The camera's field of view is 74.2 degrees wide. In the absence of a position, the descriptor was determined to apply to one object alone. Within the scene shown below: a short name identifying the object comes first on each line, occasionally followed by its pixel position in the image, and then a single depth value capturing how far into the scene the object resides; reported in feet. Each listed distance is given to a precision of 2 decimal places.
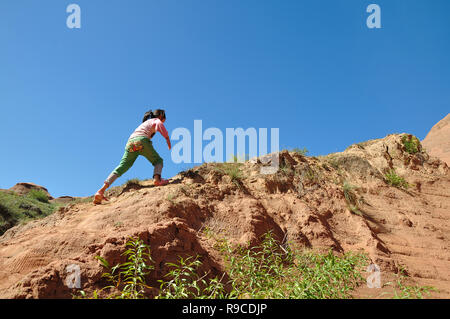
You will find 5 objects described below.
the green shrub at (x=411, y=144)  26.76
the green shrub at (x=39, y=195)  59.02
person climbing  17.78
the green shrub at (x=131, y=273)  9.41
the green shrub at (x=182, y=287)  9.25
